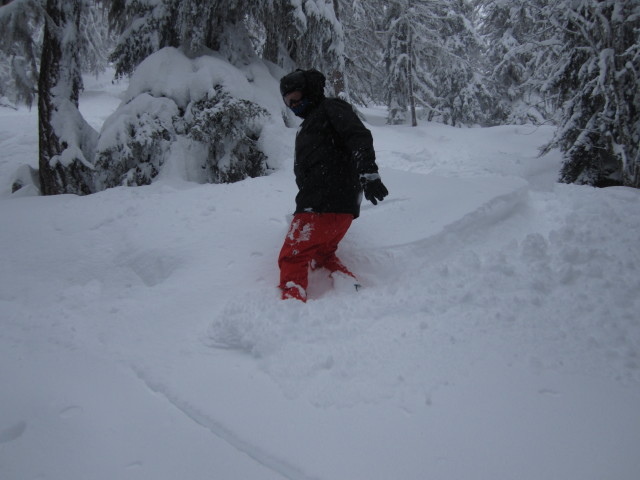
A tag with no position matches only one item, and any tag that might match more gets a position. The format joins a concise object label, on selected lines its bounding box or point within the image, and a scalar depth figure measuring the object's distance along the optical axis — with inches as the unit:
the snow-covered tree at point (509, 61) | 684.1
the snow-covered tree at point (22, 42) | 239.6
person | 119.3
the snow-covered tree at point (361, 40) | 577.3
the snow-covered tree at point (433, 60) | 708.0
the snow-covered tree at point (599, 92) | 303.1
